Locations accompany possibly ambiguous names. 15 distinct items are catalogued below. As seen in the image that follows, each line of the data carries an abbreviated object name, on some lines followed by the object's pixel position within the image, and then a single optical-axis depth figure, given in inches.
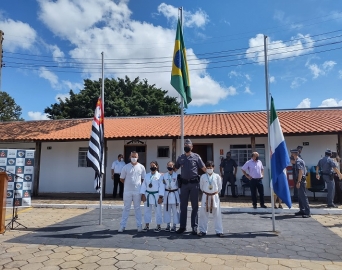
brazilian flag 267.0
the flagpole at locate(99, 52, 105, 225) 263.2
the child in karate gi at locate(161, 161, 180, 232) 235.8
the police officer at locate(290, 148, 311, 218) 281.8
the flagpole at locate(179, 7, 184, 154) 261.4
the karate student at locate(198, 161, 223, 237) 219.9
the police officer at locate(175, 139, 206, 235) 225.8
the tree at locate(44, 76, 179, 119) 1083.4
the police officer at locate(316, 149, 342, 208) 331.0
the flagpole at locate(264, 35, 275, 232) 237.1
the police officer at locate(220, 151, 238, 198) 432.8
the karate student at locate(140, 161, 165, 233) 238.5
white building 444.1
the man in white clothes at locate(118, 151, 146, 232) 236.8
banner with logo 294.2
